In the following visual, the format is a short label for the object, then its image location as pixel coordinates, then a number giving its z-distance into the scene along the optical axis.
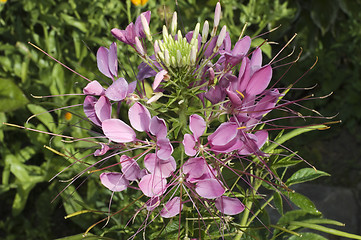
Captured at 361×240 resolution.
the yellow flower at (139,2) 1.47
